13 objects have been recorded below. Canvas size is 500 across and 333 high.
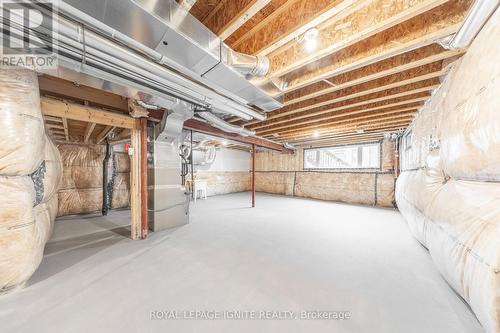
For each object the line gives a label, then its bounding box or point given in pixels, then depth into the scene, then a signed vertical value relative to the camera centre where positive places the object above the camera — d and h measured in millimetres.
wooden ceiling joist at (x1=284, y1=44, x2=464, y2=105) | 1742 +1082
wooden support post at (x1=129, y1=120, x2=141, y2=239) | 2717 -270
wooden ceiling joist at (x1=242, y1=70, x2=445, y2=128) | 2174 +1048
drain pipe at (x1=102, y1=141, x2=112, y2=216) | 4227 -389
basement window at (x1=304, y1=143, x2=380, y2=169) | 5988 +284
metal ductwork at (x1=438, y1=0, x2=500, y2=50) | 1107 +985
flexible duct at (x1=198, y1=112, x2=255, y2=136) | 2992 +776
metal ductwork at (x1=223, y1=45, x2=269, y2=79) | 1606 +948
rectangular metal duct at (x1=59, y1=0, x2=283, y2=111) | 1066 +915
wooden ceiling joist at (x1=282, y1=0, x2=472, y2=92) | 1399 +1131
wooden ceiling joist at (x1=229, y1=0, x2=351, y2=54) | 1284 +1165
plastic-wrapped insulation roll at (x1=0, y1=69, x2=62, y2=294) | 1399 -61
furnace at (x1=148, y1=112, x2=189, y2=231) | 2977 -209
